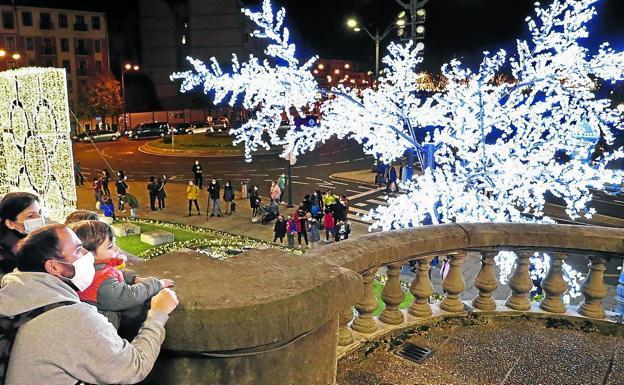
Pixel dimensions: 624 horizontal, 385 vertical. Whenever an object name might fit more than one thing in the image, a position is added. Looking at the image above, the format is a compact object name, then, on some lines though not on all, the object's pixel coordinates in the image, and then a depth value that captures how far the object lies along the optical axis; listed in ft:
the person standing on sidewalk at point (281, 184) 76.68
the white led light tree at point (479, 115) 34.71
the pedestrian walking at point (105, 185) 73.05
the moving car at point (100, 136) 161.99
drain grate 12.89
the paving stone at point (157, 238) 54.65
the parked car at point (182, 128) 184.09
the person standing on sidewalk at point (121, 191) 70.03
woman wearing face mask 11.89
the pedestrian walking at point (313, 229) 56.54
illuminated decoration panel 43.11
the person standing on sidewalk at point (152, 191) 71.35
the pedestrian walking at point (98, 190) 70.21
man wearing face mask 6.00
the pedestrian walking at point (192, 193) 68.90
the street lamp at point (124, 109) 199.11
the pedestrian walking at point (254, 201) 66.80
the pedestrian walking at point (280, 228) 55.77
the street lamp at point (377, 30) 61.93
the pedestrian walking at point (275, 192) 69.82
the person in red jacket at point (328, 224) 56.06
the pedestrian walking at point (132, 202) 65.10
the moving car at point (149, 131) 171.63
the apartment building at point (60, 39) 192.95
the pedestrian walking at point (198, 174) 86.58
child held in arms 7.16
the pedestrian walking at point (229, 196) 70.44
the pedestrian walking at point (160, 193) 71.67
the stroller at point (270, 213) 65.10
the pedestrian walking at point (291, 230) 56.03
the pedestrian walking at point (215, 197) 67.71
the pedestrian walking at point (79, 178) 84.87
